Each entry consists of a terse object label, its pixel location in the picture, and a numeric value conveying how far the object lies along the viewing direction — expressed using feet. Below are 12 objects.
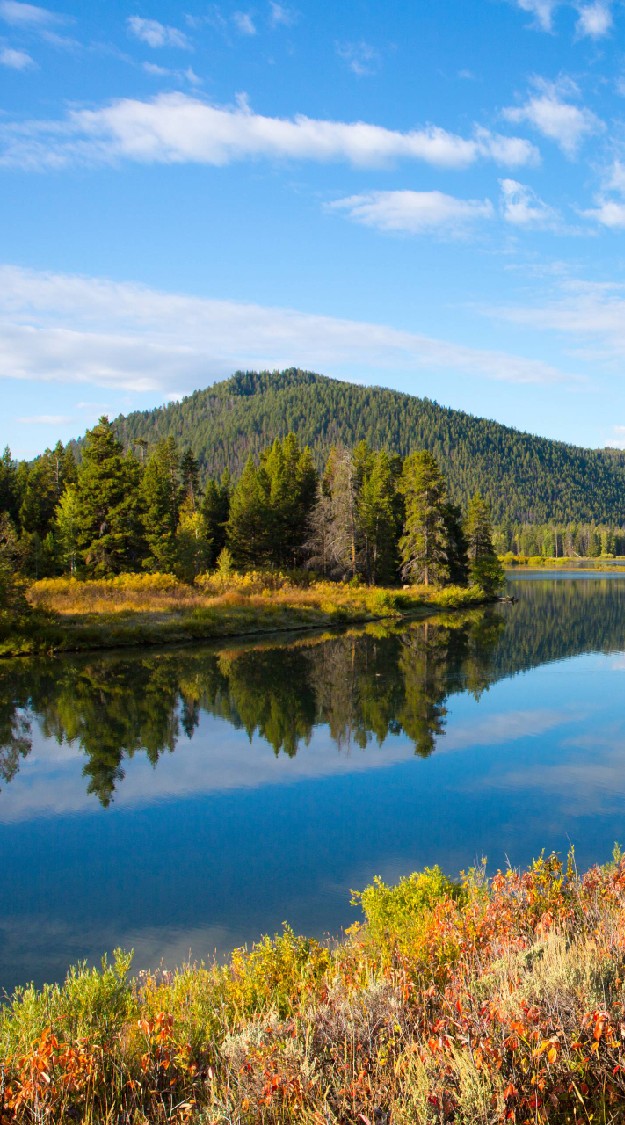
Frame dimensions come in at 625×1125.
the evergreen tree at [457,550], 237.66
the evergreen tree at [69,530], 175.63
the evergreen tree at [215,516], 243.05
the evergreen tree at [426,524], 214.07
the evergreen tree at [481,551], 245.24
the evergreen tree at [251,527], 220.23
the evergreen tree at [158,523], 177.68
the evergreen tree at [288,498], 227.61
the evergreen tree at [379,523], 214.90
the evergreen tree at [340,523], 206.69
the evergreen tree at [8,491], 249.75
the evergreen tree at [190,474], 291.58
